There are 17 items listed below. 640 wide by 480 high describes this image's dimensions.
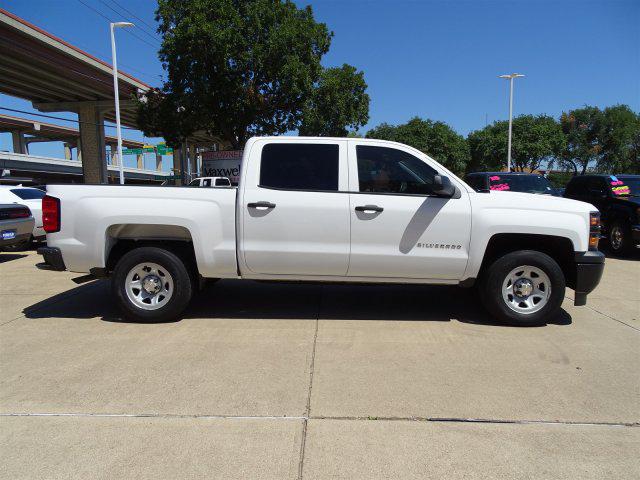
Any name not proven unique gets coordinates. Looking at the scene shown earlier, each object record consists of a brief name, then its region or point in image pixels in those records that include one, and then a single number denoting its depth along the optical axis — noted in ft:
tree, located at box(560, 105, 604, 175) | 149.07
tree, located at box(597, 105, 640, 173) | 142.34
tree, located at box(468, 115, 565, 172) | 140.87
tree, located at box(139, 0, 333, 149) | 65.26
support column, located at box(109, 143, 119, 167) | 309.30
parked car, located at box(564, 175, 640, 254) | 33.81
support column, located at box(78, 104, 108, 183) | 105.82
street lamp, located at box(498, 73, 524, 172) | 94.48
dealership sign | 90.22
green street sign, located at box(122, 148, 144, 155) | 197.22
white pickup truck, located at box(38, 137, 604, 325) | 16.31
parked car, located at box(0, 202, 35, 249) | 29.78
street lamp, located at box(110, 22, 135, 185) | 74.49
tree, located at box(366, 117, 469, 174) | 172.24
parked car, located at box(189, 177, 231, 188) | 78.83
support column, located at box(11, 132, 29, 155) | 239.17
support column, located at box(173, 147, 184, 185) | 195.09
